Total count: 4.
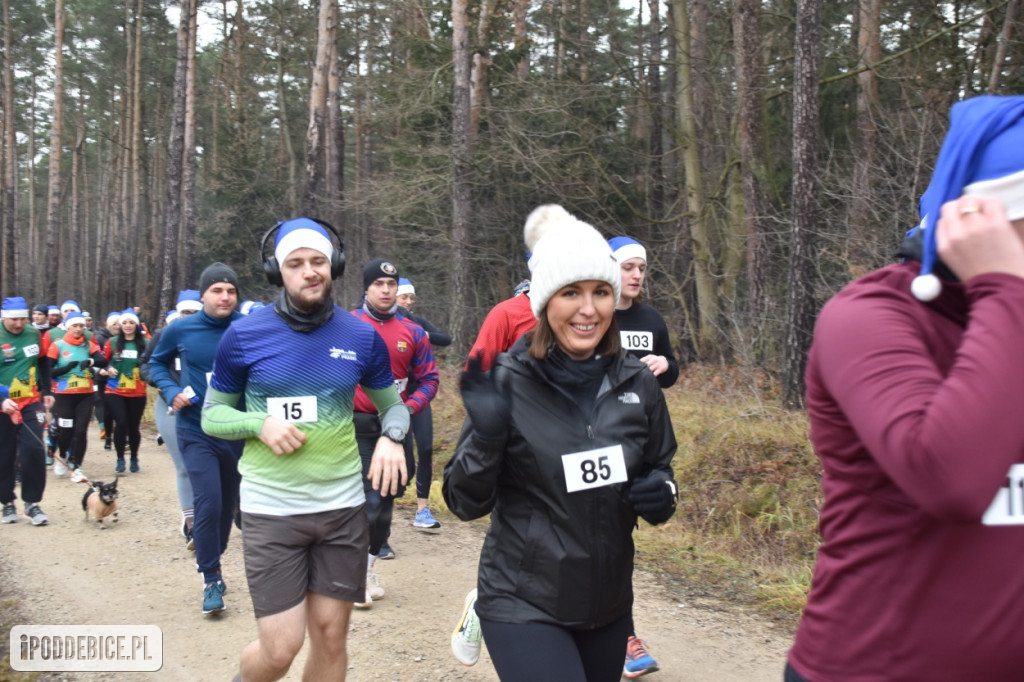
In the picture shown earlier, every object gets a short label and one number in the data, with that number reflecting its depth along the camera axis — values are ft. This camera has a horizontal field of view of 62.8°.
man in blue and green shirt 12.47
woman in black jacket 8.46
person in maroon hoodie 4.40
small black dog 29.17
